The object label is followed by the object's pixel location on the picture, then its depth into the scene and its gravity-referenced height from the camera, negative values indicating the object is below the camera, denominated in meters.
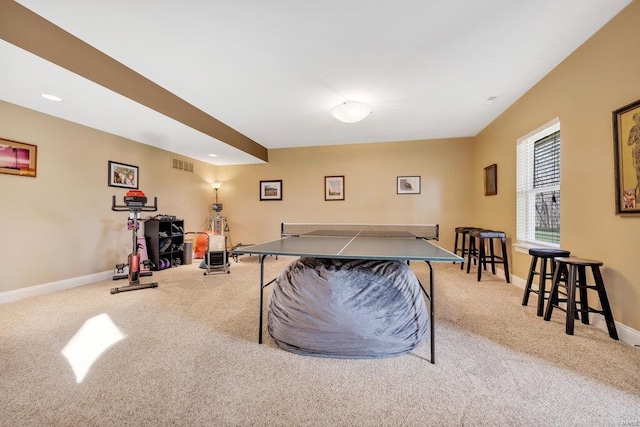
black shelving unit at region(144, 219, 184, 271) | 4.58 -0.56
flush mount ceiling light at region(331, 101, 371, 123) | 3.23 +1.34
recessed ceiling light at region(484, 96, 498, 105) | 3.50 +1.61
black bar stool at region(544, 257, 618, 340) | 2.04 -0.66
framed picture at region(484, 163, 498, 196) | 4.23 +0.57
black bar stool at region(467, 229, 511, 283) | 3.67 -0.58
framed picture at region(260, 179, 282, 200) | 6.29 +0.57
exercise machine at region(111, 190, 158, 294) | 3.45 -0.57
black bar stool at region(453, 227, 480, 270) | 4.47 -0.62
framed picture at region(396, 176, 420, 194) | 5.55 +0.62
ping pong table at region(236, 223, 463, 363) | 1.66 -0.29
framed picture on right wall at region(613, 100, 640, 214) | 1.88 +0.44
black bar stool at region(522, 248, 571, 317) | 2.41 -0.47
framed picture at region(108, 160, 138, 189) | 4.12 +0.64
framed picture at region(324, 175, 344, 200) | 5.92 +0.61
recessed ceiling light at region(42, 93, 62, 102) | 2.79 +1.31
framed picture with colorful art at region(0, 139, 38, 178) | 2.95 +0.67
